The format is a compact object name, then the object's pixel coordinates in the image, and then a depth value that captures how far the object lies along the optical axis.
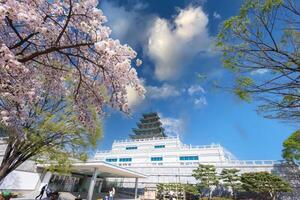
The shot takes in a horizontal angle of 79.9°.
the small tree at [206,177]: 19.14
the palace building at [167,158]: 22.89
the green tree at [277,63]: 3.09
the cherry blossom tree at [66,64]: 2.68
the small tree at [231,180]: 18.18
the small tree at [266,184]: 15.93
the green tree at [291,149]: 17.43
